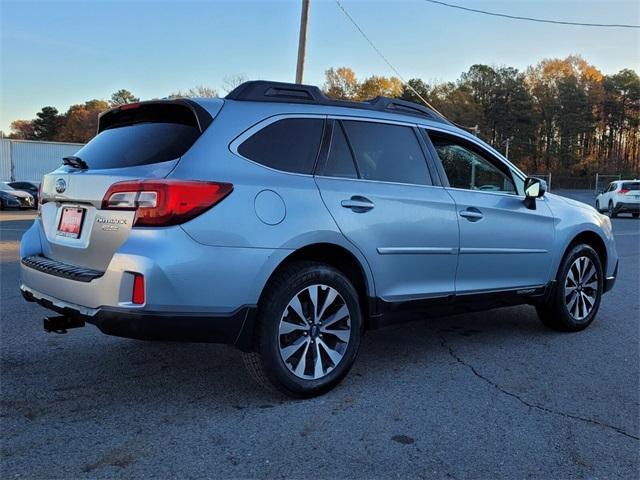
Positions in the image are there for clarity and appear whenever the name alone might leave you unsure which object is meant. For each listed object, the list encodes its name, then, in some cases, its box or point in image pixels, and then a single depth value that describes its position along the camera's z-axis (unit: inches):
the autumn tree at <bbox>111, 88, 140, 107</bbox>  3799.5
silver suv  116.0
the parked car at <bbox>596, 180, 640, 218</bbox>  1004.6
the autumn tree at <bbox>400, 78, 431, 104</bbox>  3133.4
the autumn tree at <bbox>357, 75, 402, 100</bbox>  3046.3
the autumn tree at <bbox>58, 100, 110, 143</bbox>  3358.8
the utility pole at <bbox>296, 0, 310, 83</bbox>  662.5
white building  1461.6
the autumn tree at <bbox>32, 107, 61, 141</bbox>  3754.9
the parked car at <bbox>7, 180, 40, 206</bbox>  1138.0
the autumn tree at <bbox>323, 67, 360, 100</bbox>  3115.2
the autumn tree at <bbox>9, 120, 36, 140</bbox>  3989.9
